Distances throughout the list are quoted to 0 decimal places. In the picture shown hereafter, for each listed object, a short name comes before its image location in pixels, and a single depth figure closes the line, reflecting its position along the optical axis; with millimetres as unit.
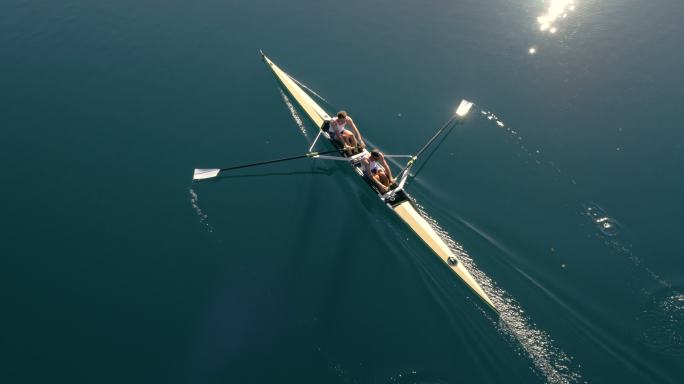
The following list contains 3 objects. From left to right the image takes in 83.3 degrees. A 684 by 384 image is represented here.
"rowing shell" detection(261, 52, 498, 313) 11820
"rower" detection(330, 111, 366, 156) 15609
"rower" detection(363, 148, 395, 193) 14164
